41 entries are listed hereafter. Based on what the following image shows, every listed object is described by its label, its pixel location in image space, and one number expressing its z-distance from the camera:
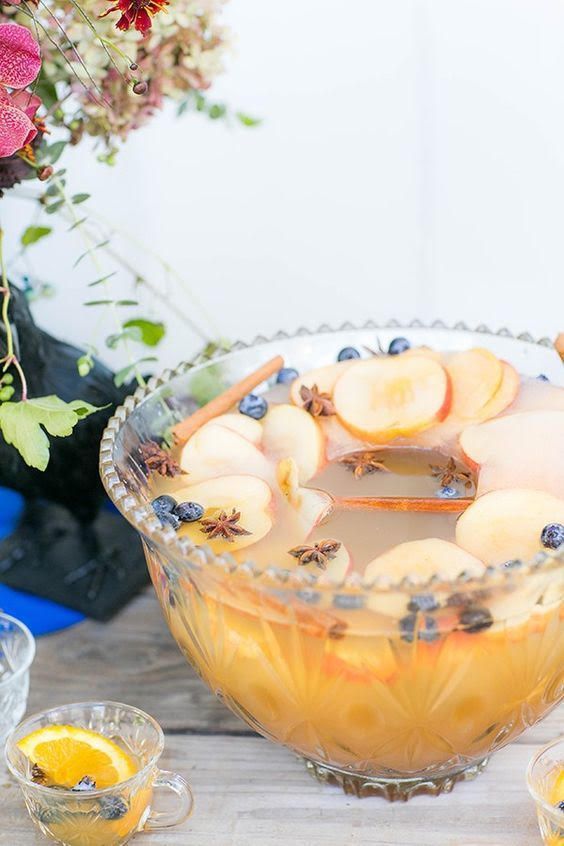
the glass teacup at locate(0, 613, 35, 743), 1.07
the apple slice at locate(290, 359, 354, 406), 1.07
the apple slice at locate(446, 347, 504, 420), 1.04
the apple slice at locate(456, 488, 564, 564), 0.91
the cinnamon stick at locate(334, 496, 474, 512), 0.96
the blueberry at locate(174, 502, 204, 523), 0.95
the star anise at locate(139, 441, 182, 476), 1.01
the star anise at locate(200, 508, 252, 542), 0.94
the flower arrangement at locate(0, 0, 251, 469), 0.97
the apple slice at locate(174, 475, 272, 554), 0.94
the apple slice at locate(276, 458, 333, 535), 0.96
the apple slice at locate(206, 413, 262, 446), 1.04
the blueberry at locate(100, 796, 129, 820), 0.94
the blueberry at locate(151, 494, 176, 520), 0.96
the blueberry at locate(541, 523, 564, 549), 0.90
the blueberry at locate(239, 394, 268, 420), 1.06
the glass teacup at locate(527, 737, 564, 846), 0.92
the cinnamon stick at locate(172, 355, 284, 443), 1.05
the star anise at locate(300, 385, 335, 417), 1.05
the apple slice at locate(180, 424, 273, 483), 1.01
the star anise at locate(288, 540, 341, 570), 0.91
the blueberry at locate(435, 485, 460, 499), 0.97
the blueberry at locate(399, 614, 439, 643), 0.86
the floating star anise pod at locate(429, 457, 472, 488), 0.99
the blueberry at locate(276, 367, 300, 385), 1.10
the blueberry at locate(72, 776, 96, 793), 0.95
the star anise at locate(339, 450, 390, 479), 1.01
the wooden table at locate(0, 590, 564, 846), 0.97
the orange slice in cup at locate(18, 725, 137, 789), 0.97
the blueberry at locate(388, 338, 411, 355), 1.11
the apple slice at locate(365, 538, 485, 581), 0.90
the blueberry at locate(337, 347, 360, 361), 1.11
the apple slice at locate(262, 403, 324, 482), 1.02
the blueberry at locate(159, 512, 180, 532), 0.94
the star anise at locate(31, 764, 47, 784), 0.97
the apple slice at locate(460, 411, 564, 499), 0.96
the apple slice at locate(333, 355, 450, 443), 1.04
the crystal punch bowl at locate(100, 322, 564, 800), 0.86
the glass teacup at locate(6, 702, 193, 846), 0.94
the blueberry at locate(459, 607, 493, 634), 0.86
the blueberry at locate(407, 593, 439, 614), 0.85
